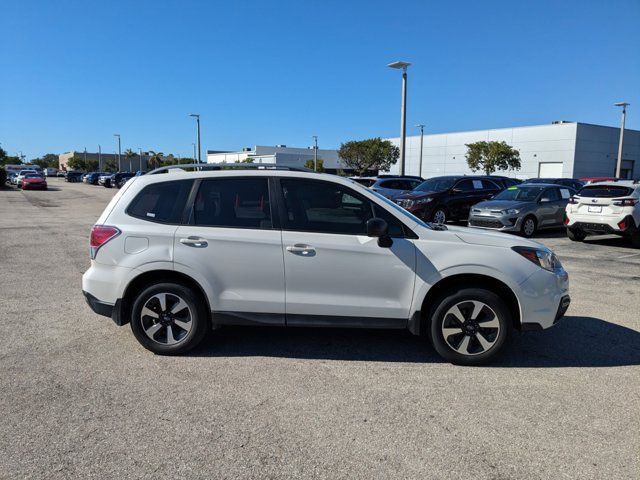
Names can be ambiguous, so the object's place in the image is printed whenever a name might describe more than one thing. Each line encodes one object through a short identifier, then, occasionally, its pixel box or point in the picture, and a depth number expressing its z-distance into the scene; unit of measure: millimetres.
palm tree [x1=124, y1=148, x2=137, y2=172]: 123856
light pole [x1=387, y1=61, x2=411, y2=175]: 23320
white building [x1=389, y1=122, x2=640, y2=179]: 52906
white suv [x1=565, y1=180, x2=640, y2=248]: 11398
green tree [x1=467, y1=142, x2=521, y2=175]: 53438
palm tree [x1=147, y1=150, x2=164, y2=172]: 110875
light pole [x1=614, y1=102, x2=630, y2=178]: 37562
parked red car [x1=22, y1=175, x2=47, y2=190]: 39916
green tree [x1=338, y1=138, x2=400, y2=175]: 65562
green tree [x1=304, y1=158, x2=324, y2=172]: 75425
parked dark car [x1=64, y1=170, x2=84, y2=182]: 67600
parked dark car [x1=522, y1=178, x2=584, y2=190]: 18100
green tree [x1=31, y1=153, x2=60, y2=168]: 154962
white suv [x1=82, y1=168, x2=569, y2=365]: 4281
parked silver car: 13680
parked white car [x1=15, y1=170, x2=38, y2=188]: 42462
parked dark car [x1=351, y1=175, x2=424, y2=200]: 19689
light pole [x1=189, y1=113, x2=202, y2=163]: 49522
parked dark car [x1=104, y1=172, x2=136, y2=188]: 47562
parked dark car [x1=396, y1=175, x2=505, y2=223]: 16172
